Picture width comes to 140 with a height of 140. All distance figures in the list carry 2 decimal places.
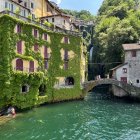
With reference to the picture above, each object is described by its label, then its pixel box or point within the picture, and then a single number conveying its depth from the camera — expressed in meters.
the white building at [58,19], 33.69
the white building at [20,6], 26.61
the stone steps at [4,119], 18.39
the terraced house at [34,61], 21.80
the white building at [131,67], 31.29
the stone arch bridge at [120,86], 29.75
